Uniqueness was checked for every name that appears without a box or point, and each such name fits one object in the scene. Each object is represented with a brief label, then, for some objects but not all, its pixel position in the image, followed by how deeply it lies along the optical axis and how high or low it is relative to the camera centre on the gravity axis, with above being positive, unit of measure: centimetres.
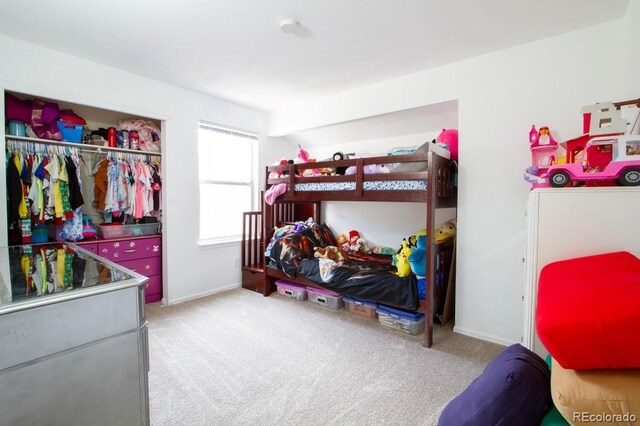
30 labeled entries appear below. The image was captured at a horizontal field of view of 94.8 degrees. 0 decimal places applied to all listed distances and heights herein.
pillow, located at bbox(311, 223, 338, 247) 362 -40
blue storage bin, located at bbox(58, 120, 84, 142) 277 +71
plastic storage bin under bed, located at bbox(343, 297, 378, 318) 291 -103
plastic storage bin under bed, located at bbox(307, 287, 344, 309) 313 -101
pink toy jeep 125 +18
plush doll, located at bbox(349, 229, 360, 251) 365 -43
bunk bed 237 +10
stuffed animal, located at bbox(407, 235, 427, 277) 250 -48
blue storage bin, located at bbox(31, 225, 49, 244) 264 -27
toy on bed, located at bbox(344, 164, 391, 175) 260 +32
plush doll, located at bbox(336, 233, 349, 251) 372 -48
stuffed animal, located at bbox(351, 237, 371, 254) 362 -52
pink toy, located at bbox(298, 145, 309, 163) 346 +58
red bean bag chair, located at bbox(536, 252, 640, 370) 66 -28
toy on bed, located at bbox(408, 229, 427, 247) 279 -34
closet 252 +17
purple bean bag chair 83 -56
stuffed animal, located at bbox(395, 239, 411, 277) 263 -52
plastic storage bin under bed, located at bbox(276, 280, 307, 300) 339 -100
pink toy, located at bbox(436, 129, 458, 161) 273 +59
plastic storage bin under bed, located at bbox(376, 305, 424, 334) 258 -103
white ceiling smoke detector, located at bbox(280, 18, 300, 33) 199 +124
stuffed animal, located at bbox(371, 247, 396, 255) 349 -55
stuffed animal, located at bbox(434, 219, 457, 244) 277 -26
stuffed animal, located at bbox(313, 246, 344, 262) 327 -55
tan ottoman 66 -45
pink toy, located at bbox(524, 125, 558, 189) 199 +39
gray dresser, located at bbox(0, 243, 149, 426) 90 -49
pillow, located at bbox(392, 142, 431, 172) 238 +32
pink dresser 291 -52
